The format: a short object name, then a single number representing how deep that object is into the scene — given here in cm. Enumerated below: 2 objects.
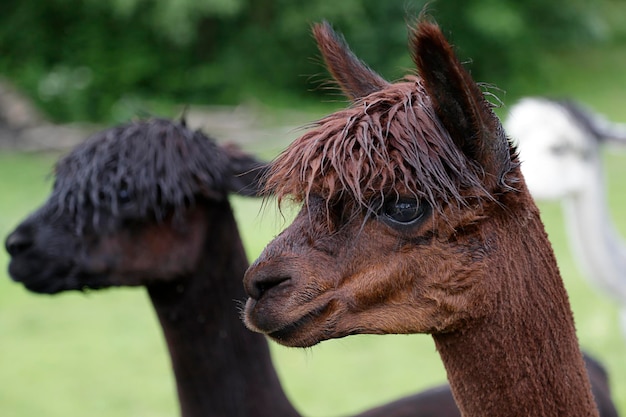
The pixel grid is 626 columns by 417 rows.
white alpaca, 582
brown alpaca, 345
